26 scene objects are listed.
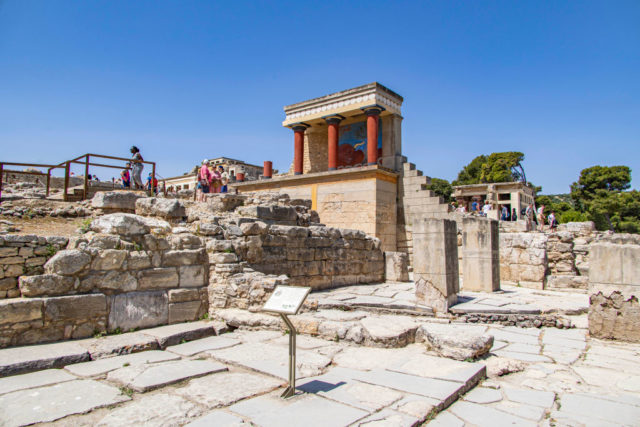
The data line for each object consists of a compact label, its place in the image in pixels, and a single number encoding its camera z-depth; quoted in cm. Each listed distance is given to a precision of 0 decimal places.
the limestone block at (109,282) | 502
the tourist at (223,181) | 1428
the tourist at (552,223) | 1803
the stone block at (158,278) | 554
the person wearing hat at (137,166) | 1133
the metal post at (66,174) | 958
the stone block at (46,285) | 455
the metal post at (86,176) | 977
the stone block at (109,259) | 513
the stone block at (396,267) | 1081
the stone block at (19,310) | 427
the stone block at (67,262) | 477
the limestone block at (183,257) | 589
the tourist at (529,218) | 1501
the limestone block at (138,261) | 546
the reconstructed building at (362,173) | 1499
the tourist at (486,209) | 1808
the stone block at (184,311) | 572
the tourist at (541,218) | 1708
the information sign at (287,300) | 332
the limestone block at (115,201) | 814
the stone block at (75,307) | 460
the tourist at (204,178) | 1238
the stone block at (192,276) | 604
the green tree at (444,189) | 4279
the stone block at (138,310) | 516
